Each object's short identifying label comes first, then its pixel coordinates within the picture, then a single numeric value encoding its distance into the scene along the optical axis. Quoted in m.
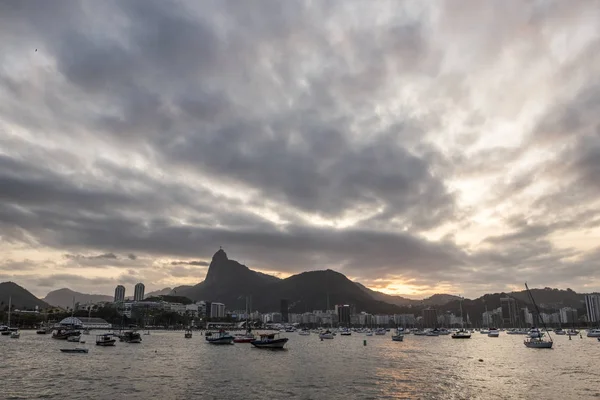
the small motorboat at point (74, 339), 134.50
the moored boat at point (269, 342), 118.25
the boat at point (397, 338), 189.99
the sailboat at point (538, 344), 129.25
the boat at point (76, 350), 100.12
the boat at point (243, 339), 145.00
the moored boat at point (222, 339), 142.75
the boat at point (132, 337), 149.38
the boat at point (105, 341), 125.44
